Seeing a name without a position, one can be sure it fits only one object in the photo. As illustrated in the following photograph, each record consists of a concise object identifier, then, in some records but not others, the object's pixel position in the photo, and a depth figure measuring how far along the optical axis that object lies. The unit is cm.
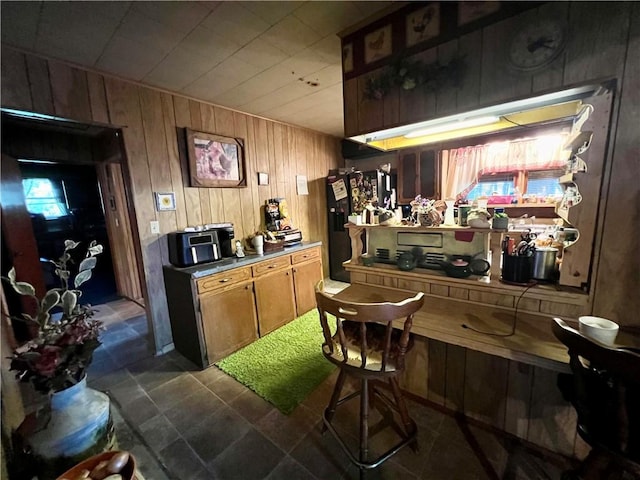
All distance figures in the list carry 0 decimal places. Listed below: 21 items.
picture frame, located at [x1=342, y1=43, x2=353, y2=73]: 170
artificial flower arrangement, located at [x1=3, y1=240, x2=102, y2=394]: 96
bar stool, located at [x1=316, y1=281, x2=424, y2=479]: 111
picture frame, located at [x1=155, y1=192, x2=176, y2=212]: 245
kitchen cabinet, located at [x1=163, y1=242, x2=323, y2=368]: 225
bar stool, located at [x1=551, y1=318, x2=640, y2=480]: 82
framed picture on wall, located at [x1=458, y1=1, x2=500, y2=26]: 125
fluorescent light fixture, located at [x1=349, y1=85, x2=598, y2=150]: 124
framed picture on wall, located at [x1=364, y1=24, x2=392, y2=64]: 156
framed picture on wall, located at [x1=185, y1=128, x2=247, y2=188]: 264
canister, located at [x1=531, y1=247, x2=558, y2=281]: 142
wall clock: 115
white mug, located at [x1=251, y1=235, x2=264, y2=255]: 289
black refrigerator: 385
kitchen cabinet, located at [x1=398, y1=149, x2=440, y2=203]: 397
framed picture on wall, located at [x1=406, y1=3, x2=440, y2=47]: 140
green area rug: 192
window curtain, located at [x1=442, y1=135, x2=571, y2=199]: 348
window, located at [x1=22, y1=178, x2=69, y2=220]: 377
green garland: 137
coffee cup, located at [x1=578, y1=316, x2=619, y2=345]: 104
